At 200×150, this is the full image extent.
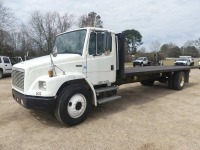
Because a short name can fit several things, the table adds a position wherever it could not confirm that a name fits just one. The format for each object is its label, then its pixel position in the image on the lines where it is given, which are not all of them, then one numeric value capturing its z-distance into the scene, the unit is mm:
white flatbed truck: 3510
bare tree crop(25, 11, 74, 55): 27430
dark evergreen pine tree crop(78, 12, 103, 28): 26476
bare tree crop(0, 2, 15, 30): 19832
